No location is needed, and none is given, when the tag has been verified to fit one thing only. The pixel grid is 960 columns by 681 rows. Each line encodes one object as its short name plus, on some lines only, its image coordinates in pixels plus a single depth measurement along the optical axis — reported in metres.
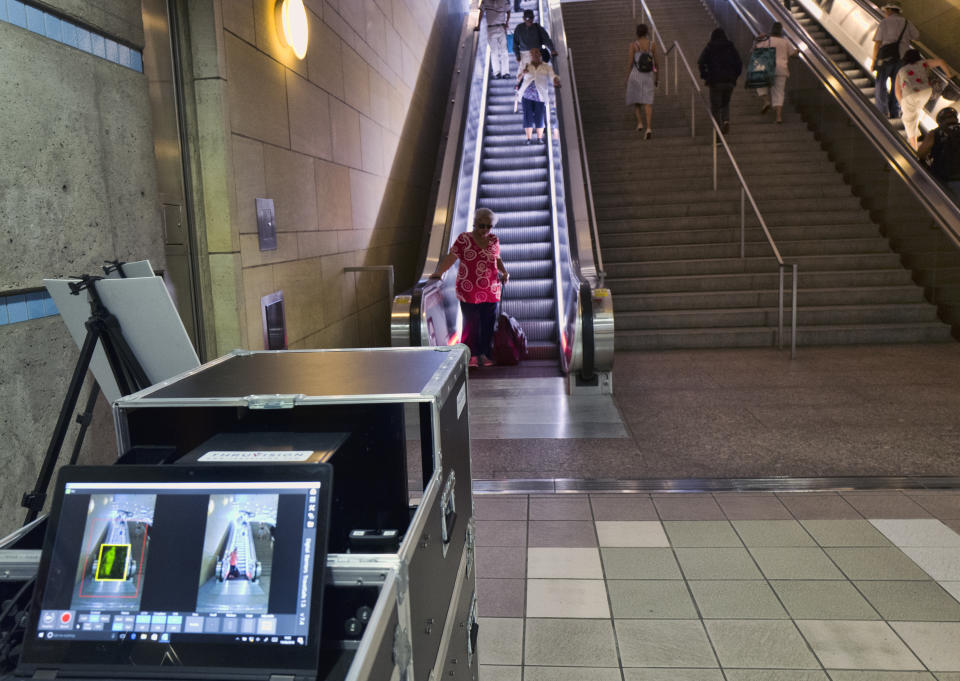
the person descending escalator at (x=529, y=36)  9.88
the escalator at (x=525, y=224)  6.08
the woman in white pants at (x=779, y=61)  10.45
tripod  2.28
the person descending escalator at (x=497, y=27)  10.81
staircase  7.63
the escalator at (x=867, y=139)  7.45
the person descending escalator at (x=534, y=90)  9.65
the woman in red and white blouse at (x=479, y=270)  6.48
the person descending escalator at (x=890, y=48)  9.07
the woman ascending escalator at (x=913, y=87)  8.42
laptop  1.18
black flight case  1.27
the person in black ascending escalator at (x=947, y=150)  7.28
